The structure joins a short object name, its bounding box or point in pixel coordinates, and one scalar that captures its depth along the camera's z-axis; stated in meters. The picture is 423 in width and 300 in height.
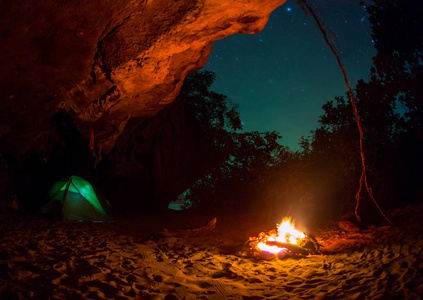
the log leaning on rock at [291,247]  5.96
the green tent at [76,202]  8.62
